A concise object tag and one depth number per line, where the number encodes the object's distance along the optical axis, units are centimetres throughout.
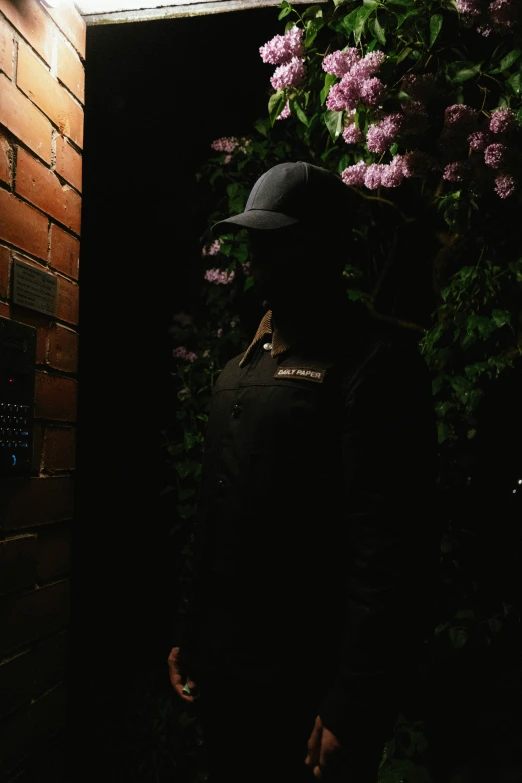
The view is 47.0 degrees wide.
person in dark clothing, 116
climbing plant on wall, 186
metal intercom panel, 139
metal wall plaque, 144
